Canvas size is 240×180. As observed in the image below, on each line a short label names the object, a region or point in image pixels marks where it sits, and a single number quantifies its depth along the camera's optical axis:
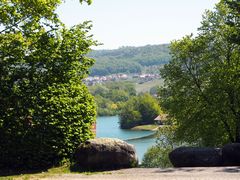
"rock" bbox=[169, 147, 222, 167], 17.39
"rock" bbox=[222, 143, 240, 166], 17.42
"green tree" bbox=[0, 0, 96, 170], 17.39
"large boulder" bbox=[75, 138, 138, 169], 17.39
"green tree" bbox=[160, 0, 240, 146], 30.48
